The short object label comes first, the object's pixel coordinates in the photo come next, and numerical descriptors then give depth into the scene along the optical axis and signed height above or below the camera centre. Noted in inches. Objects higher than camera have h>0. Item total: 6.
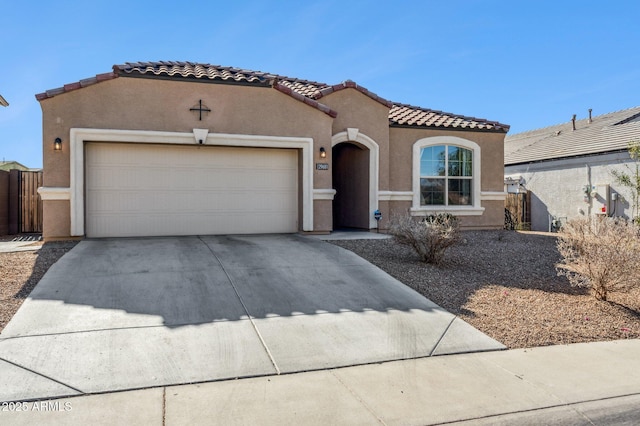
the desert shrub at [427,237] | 379.2 -18.9
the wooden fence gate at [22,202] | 597.6 +15.2
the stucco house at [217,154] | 438.0 +62.6
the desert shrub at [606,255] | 291.7 -26.4
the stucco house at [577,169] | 753.0 +78.0
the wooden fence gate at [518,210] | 774.4 +5.6
